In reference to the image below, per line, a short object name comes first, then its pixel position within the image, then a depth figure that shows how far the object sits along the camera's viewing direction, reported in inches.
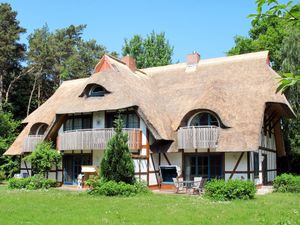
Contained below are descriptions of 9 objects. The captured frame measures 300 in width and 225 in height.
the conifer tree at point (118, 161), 714.8
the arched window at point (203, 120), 862.1
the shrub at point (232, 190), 605.6
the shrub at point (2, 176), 1118.7
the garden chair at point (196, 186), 733.1
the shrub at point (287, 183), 748.0
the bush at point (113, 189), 669.9
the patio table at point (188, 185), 764.3
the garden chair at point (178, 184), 760.1
